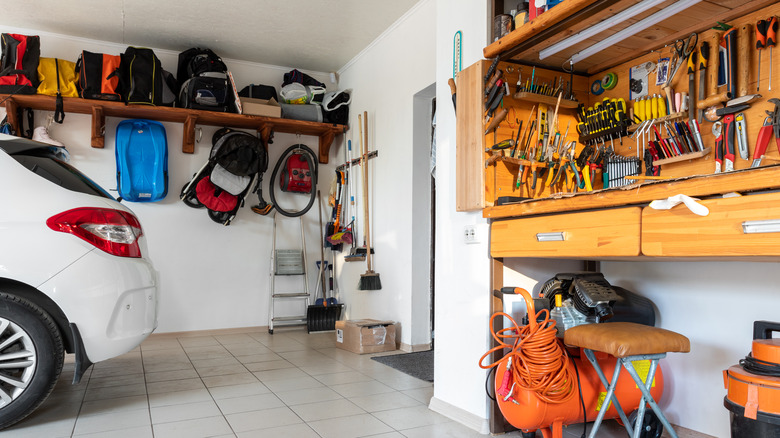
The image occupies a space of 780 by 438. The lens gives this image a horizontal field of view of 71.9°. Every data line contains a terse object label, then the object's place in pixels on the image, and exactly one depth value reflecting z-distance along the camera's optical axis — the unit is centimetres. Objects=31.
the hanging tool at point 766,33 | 188
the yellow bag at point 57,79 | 447
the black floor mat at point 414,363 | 345
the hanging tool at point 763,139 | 189
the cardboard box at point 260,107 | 509
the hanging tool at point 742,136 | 196
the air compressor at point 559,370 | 187
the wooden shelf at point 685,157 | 207
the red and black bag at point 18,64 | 432
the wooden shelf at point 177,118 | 453
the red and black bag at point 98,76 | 457
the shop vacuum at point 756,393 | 147
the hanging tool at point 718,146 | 204
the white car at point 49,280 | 225
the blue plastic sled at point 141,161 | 484
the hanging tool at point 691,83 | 214
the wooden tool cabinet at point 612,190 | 141
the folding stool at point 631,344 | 162
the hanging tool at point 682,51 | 214
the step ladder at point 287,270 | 537
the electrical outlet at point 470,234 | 243
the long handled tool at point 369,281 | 472
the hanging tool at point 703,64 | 209
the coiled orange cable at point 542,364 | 186
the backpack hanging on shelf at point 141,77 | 464
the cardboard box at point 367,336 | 416
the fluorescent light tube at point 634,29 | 194
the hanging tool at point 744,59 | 197
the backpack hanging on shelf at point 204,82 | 488
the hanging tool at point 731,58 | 200
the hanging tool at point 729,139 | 200
